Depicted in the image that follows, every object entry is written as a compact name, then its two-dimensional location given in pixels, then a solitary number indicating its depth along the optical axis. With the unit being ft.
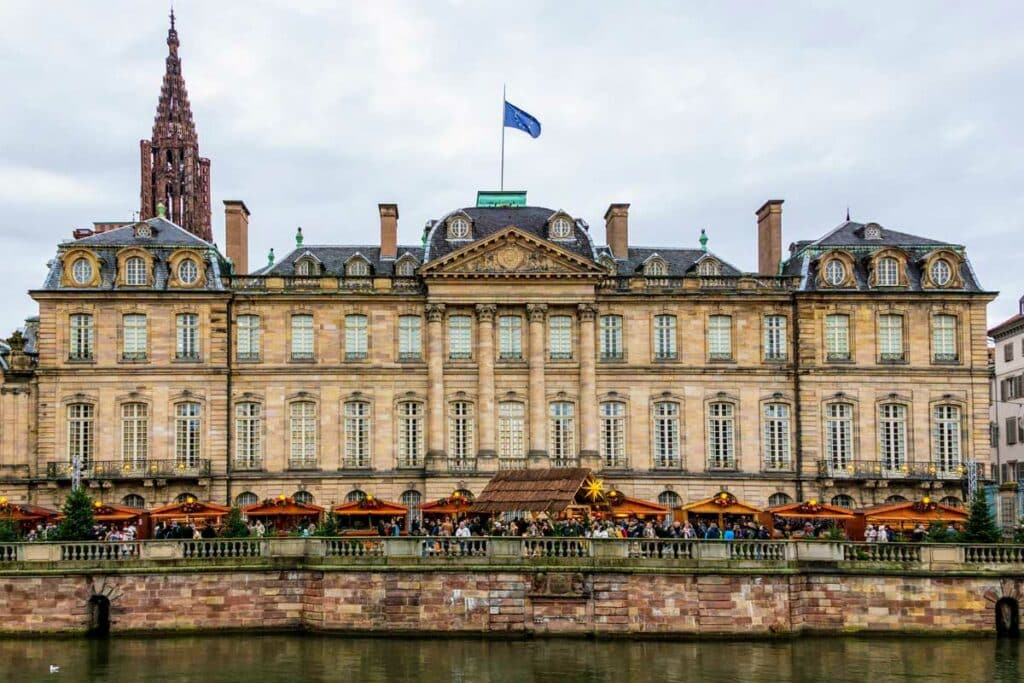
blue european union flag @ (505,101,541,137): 200.03
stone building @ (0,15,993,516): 188.55
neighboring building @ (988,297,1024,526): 239.30
